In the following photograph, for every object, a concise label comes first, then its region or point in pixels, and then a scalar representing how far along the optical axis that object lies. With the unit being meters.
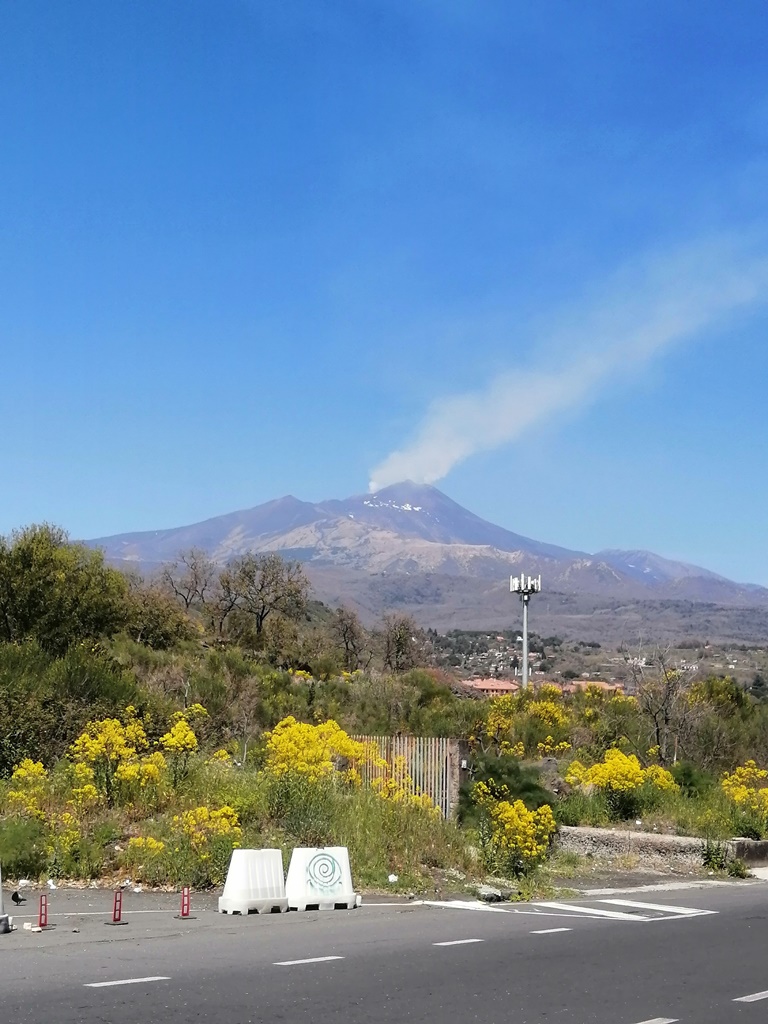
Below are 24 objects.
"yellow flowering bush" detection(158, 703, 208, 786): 17.70
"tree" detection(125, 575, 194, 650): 44.56
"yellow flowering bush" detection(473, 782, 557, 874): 17.23
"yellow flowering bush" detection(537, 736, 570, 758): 34.56
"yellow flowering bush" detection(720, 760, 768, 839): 23.17
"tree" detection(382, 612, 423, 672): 68.25
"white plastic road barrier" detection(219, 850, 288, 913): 13.50
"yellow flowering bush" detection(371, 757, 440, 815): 18.41
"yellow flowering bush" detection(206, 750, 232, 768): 19.88
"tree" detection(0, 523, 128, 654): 35.44
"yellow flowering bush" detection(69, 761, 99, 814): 16.73
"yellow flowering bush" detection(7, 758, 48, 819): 16.59
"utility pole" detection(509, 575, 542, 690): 66.50
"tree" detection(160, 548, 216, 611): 76.00
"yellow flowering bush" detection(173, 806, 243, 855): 15.58
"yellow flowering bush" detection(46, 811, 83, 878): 15.62
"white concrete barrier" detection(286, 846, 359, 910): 14.22
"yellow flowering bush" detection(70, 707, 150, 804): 17.64
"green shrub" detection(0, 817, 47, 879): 15.16
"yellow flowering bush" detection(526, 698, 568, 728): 39.28
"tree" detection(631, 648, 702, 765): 35.81
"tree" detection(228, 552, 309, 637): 65.00
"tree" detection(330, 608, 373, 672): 69.33
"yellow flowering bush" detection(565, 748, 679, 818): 23.98
